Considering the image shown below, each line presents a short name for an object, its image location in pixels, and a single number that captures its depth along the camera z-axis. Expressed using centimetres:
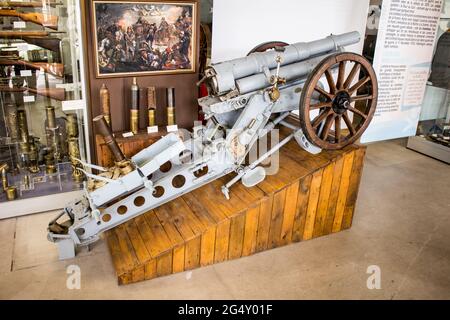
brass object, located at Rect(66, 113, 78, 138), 371
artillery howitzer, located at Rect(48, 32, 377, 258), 291
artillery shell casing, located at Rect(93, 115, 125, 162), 285
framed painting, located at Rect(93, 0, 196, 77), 337
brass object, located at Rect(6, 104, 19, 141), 356
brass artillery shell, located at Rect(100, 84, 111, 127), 345
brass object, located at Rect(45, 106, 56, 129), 368
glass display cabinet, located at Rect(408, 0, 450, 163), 538
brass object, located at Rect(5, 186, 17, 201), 362
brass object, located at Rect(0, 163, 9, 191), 361
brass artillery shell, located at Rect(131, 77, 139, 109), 347
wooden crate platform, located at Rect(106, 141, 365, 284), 288
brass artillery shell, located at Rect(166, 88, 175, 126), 363
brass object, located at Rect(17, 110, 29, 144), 364
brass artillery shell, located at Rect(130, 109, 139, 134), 353
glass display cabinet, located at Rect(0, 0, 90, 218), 335
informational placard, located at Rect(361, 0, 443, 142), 478
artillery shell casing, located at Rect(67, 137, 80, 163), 381
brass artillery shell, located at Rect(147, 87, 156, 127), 362
